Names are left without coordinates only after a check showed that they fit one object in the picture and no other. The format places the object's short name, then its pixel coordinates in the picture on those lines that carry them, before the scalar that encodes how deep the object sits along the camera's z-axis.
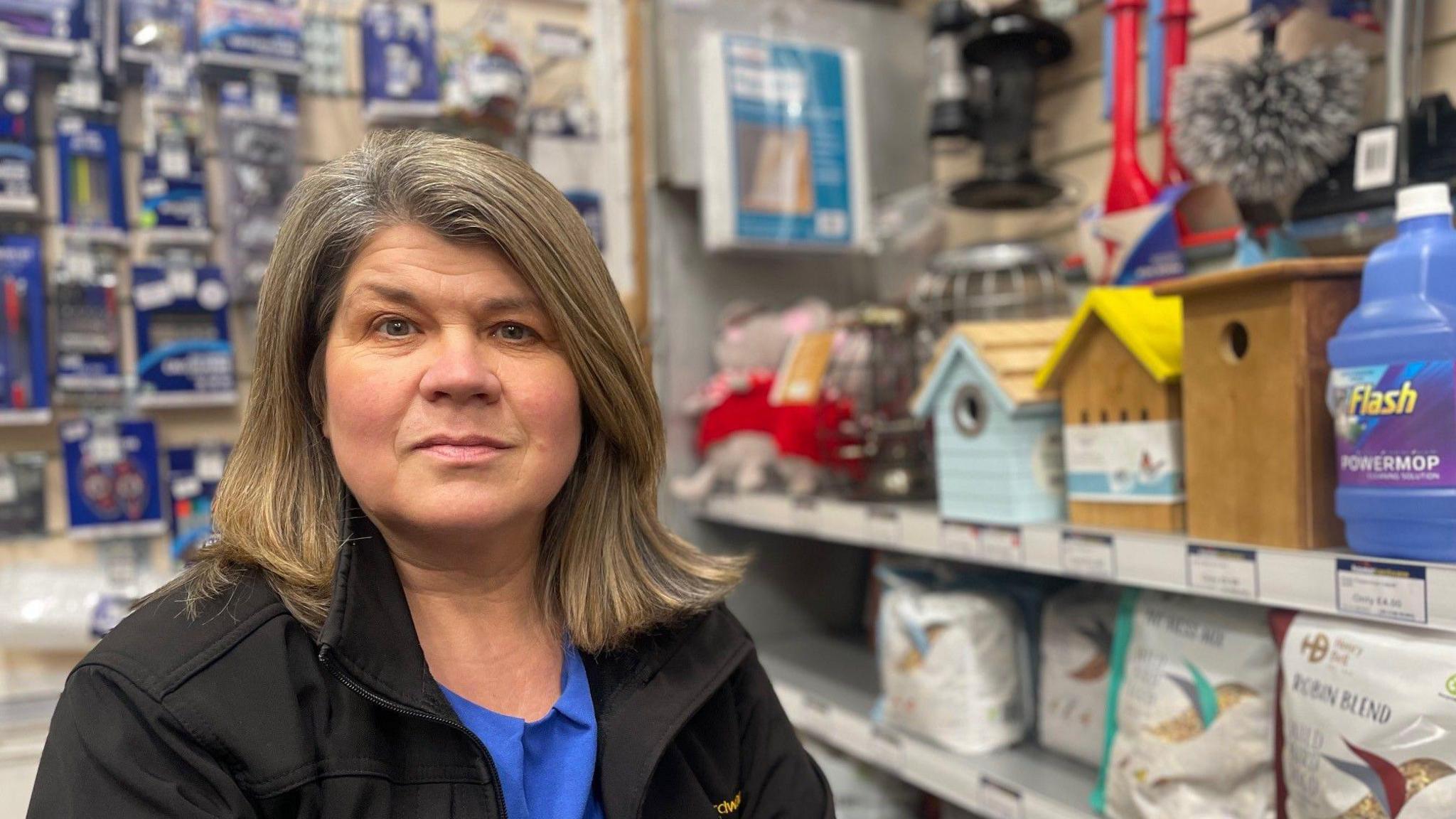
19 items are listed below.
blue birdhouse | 1.67
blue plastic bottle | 1.03
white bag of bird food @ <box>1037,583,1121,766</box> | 1.73
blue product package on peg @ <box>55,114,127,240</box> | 2.22
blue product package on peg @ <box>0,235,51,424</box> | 2.14
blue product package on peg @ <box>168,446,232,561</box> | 2.36
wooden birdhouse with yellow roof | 1.43
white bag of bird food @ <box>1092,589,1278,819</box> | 1.33
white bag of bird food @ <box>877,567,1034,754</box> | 1.84
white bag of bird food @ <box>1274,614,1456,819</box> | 1.04
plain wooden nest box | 1.20
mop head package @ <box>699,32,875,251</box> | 2.47
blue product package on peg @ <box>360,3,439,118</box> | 2.44
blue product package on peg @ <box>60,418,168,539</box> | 2.24
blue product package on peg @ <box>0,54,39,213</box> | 2.15
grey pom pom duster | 1.48
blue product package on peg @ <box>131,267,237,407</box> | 2.28
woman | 0.88
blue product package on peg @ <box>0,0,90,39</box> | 2.15
